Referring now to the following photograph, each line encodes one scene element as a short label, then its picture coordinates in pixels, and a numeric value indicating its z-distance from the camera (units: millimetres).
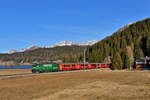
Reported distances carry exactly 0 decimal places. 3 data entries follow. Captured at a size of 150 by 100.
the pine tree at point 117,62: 94312
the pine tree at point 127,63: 99938
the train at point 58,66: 61125
